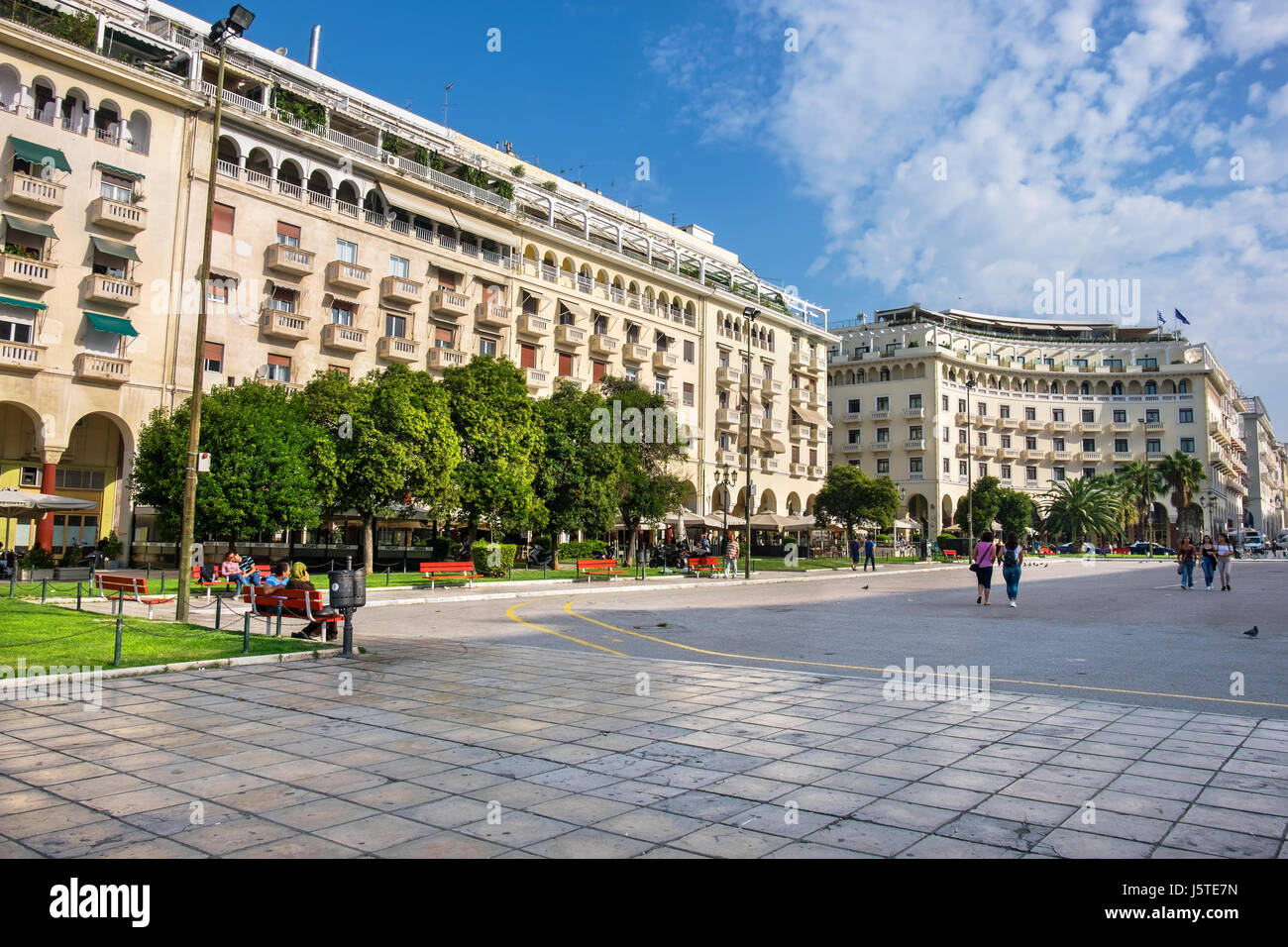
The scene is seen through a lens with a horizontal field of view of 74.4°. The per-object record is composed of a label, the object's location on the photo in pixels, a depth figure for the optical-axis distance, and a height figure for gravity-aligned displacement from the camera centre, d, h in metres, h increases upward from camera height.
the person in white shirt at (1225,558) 26.84 -0.43
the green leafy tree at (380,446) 29.80 +3.09
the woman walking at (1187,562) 27.46 -0.58
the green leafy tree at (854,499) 53.44 +2.52
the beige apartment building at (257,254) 30.98 +12.94
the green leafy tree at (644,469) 41.50 +3.38
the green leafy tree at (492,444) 33.44 +3.63
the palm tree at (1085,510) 74.25 +2.81
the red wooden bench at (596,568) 30.86 -1.20
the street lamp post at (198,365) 13.03 +2.73
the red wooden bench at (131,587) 14.52 -1.06
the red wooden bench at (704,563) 34.94 -1.08
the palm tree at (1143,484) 79.50 +5.51
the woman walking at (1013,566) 20.17 -0.59
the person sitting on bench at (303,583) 12.48 -0.83
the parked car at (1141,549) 78.19 -0.55
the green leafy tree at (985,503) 74.62 +3.29
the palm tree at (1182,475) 79.50 +6.44
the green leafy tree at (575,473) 37.94 +2.80
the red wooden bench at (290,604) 12.30 -1.11
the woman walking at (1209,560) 27.45 -0.54
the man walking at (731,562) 35.16 -1.02
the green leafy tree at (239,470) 26.84 +1.94
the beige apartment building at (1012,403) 78.06 +13.51
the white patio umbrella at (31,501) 25.38 +0.77
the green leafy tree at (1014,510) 74.94 +2.73
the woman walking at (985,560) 20.31 -0.46
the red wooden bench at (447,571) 24.84 -1.13
